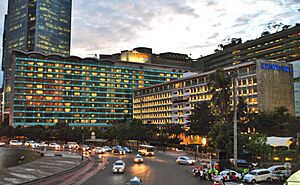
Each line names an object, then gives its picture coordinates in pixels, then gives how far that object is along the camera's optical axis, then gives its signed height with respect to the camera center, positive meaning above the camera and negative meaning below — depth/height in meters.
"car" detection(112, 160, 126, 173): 43.53 -7.70
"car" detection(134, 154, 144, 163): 56.75 -8.49
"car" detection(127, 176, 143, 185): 29.13 -6.50
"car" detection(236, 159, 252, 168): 49.03 -7.97
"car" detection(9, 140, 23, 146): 118.82 -11.34
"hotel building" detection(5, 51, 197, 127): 181.38 +15.19
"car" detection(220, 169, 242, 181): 37.62 -7.52
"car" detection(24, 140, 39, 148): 107.78 -11.12
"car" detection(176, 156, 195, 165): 54.61 -8.34
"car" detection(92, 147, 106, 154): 80.69 -9.66
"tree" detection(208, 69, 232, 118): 60.64 +5.15
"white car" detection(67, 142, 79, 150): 98.96 -10.50
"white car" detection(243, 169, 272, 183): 36.41 -7.40
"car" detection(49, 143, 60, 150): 101.39 -11.16
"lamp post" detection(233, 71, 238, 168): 47.55 -2.96
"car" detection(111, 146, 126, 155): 78.07 -9.38
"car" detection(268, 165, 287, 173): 38.78 -6.97
